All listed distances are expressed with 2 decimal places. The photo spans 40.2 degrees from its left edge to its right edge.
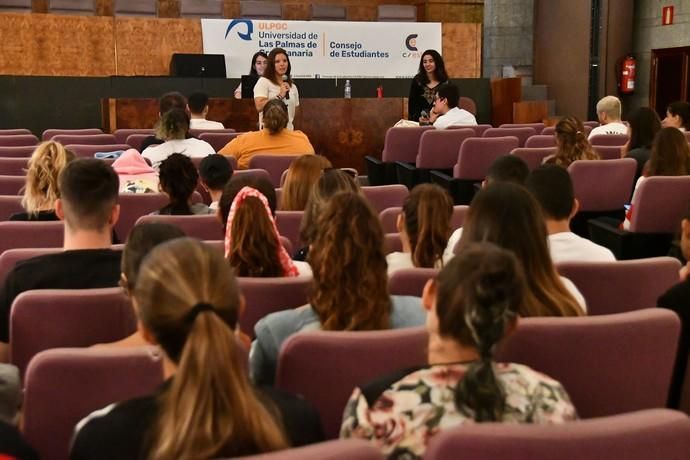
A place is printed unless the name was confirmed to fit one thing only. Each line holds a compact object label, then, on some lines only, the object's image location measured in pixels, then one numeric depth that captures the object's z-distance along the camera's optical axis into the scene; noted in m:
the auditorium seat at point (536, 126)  8.87
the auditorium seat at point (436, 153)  7.52
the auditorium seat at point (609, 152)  6.79
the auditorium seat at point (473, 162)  6.81
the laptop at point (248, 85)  10.23
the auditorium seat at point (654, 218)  4.64
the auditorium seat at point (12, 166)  5.97
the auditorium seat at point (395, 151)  8.06
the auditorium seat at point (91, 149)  6.59
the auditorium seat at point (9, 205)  4.49
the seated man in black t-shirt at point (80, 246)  2.80
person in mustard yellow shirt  6.53
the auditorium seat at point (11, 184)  5.18
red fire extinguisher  11.98
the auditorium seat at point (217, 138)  7.37
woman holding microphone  8.55
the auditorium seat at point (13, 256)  3.02
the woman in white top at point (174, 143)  6.09
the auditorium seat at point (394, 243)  3.56
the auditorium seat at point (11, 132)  8.56
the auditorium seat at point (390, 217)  4.12
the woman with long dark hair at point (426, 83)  9.18
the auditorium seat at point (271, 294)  2.66
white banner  12.50
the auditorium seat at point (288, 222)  4.07
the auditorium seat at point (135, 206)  4.48
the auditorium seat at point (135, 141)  7.46
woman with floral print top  1.70
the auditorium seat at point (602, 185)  5.46
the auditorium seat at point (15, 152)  6.63
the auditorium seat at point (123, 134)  8.08
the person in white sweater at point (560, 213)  3.32
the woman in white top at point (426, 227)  3.06
